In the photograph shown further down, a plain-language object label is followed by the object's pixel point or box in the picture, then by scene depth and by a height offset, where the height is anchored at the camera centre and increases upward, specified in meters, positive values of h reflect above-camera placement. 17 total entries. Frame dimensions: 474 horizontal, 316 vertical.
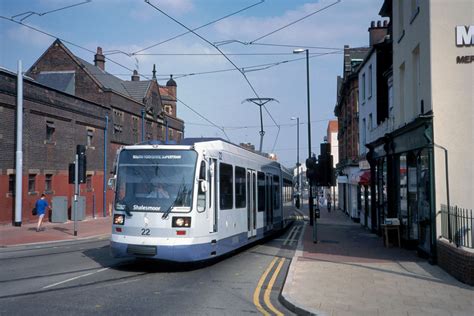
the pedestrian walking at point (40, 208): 22.89 -0.91
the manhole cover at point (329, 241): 18.34 -1.95
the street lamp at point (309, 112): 29.73 +4.53
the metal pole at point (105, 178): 35.38 +0.67
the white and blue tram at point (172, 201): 10.34 -0.29
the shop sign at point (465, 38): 12.05 +3.60
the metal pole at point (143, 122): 42.78 +5.63
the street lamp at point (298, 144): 53.88 +4.86
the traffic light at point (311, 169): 19.33 +0.71
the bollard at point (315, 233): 17.67 -1.60
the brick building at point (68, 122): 24.83 +4.35
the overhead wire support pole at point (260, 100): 28.20 +4.97
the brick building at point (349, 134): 35.53 +4.42
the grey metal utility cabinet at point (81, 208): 28.06 -1.12
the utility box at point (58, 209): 27.75 -1.16
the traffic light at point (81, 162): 20.97 +1.08
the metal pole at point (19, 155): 24.08 +1.59
